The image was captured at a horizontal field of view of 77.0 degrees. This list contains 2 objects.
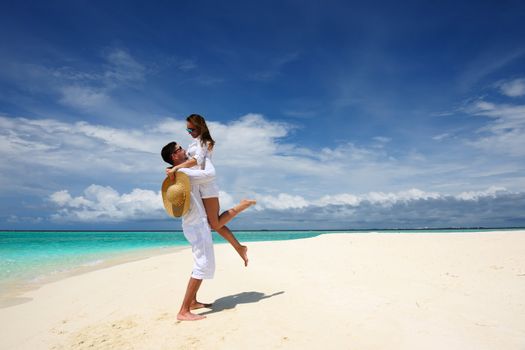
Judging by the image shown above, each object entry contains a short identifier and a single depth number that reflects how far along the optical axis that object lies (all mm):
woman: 4336
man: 4223
